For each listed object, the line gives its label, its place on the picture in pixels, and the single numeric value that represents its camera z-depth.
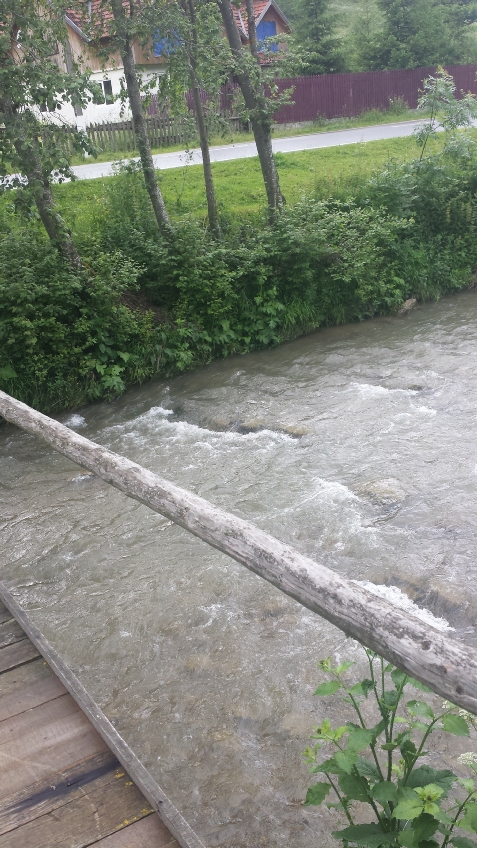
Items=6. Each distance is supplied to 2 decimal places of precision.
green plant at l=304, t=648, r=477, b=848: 2.41
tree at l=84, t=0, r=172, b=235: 10.68
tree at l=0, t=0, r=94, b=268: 8.63
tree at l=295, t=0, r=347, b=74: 34.44
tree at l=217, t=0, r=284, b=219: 11.48
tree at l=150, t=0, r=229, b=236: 10.94
